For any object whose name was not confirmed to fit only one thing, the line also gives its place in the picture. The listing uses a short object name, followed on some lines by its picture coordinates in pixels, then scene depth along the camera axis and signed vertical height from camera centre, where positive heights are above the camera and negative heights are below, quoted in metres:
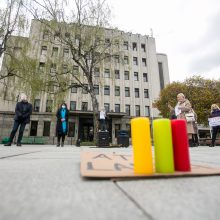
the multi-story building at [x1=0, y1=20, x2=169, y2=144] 23.81 +6.50
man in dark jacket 6.07 +1.09
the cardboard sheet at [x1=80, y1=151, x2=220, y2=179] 1.03 -0.11
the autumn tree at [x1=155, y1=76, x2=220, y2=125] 21.77 +6.40
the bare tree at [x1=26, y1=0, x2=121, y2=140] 12.01 +7.03
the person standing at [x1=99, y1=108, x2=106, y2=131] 10.22 +1.83
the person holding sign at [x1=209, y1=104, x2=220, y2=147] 7.03 +1.03
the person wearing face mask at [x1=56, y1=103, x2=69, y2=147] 7.46 +1.11
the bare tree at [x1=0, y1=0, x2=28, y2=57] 12.86 +8.25
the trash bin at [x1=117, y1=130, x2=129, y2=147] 10.22 +0.61
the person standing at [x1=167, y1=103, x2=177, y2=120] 8.46 +1.54
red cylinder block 1.23 +0.03
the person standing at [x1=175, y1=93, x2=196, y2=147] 6.31 +1.30
